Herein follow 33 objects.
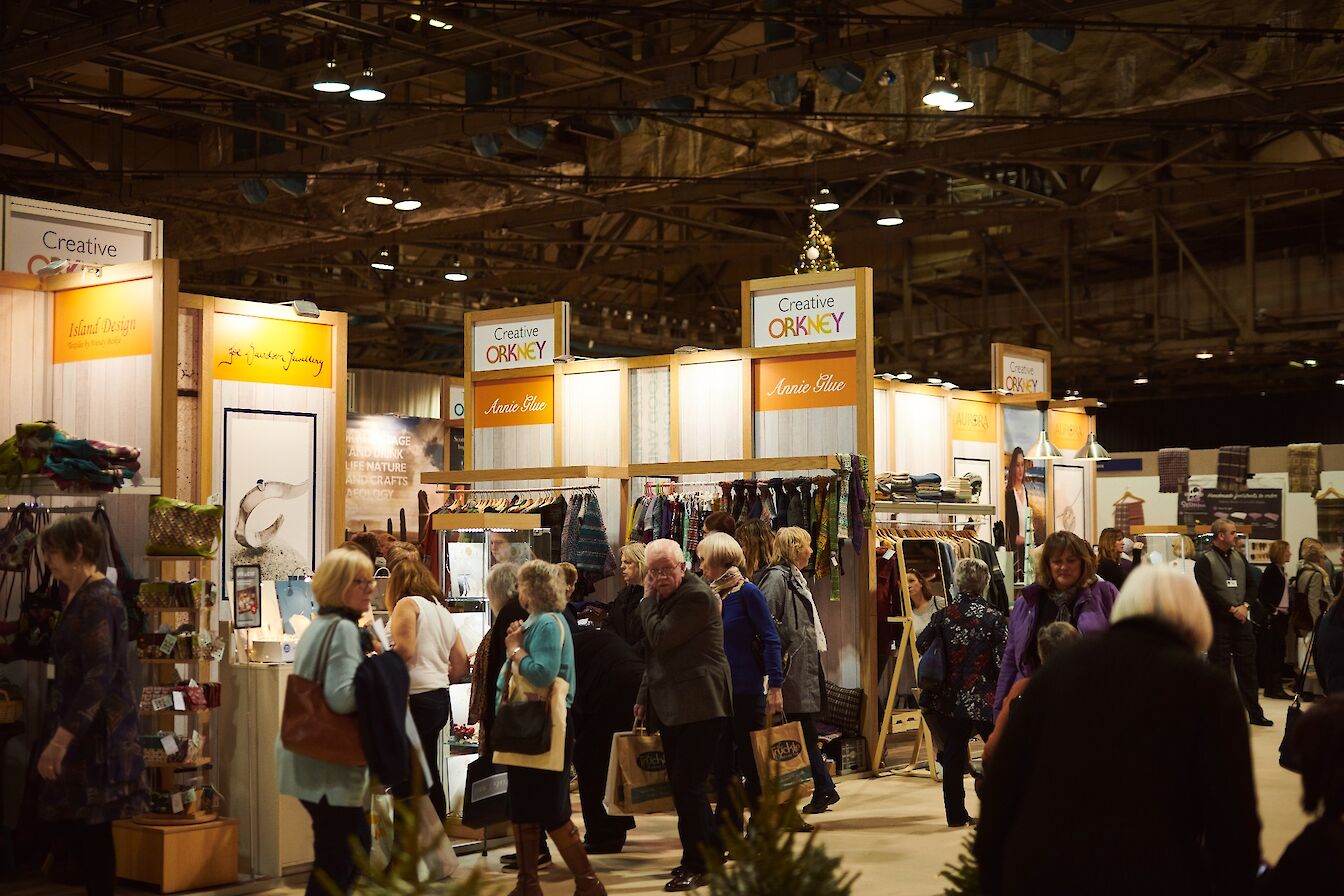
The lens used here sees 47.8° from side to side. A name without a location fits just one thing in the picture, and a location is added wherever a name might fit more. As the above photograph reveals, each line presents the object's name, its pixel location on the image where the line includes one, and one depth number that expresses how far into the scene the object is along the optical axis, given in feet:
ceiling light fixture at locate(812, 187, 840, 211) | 44.37
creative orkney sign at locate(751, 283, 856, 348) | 30.76
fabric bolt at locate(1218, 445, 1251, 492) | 55.01
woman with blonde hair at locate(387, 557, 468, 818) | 21.39
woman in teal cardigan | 18.45
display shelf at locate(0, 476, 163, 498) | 20.16
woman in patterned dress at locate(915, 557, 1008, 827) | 23.43
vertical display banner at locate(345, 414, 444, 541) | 54.54
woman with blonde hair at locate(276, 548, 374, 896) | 15.12
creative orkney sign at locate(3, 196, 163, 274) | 25.26
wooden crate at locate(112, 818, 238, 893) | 19.92
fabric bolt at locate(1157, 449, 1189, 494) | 56.08
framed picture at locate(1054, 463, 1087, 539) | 47.16
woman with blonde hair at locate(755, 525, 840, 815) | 25.77
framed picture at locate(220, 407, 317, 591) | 26.11
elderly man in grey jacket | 19.71
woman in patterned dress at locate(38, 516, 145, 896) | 17.02
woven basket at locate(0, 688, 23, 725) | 21.06
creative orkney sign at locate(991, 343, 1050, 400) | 43.65
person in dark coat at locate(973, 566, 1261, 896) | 9.24
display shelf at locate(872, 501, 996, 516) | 30.19
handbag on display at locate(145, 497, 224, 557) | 20.67
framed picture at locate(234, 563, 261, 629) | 21.20
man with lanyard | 36.29
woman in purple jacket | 20.03
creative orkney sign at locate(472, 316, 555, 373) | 36.04
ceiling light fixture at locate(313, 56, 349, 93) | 33.19
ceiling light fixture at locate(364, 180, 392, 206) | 43.52
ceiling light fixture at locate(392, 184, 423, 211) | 44.18
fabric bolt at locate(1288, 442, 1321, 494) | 52.90
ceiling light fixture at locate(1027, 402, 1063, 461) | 38.45
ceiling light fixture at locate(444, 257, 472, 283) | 57.52
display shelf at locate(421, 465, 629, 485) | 30.66
